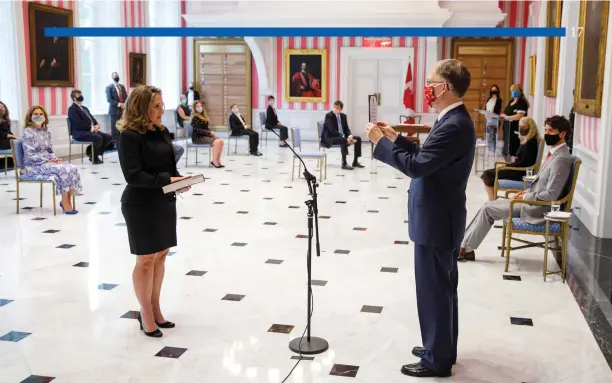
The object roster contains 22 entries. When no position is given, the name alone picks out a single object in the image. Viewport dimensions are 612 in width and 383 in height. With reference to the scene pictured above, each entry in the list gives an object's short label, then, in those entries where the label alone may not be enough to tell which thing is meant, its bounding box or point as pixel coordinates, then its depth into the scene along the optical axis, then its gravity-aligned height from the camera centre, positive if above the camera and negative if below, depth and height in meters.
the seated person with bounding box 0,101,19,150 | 10.54 -0.54
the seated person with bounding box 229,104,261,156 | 14.86 -0.68
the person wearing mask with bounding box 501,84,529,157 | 12.94 -0.18
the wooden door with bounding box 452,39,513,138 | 18.55 +1.10
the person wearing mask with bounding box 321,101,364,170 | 12.49 -0.62
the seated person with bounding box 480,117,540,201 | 7.61 -0.62
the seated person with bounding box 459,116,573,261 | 5.61 -0.75
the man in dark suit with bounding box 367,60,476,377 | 3.30 -0.43
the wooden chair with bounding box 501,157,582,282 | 5.46 -1.01
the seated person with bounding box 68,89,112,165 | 12.50 -0.52
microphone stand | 3.81 -1.46
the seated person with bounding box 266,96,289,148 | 16.19 -0.48
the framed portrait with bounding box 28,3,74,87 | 12.93 +0.93
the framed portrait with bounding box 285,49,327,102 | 18.67 +0.67
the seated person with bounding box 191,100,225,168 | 12.79 -0.73
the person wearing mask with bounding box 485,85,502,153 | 14.80 -0.42
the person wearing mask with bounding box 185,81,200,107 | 18.92 +0.09
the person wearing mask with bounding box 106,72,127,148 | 14.97 -0.02
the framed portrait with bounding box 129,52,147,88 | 16.83 +0.73
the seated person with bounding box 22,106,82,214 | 8.09 -0.78
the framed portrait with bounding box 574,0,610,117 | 7.09 +0.51
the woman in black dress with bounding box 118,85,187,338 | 3.89 -0.48
